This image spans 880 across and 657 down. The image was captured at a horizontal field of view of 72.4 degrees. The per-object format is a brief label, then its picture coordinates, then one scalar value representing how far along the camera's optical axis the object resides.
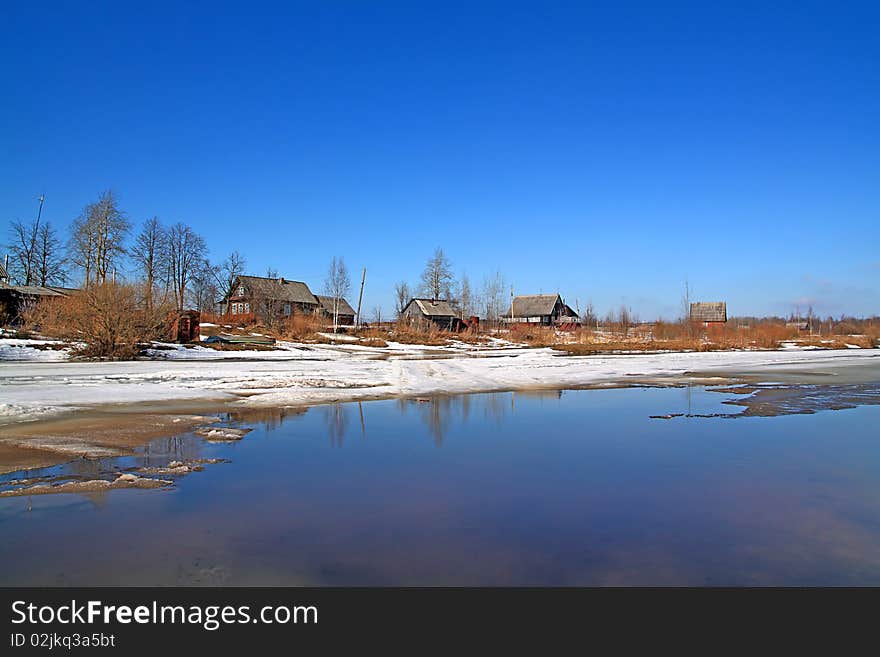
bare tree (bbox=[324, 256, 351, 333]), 69.94
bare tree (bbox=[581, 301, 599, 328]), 79.12
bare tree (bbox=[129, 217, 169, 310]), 61.28
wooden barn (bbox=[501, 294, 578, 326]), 80.94
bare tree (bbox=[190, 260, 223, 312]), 70.06
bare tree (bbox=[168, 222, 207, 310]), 66.25
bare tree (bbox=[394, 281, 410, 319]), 82.62
